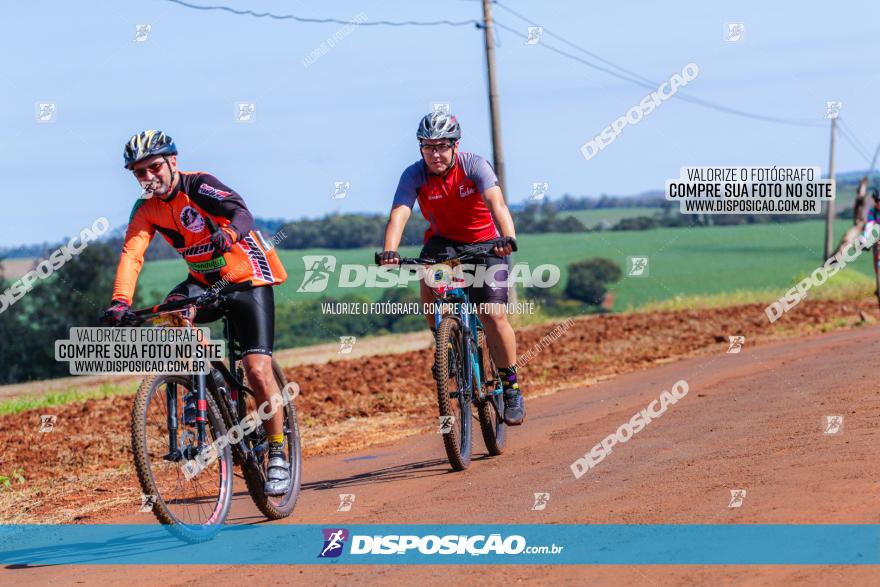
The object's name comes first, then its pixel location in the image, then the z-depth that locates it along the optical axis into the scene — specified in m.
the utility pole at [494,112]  25.61
